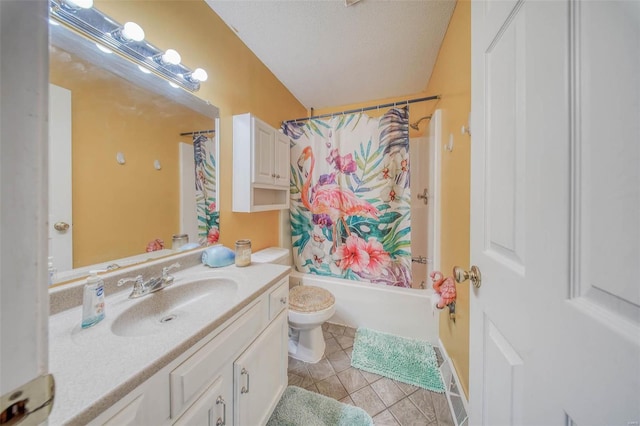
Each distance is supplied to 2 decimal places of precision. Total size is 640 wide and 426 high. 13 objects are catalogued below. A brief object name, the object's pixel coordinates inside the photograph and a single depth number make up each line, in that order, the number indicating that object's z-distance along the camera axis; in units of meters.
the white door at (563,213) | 0.29
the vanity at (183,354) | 0.47
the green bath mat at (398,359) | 1.34
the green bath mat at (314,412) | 1.09
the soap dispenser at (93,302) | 0.67
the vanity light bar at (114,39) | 0.74
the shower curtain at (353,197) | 1.75
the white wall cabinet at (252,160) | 1.43
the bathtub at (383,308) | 1.66
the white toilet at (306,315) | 1.43
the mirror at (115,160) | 0.75
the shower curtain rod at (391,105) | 1.59
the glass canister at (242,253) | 1.23
